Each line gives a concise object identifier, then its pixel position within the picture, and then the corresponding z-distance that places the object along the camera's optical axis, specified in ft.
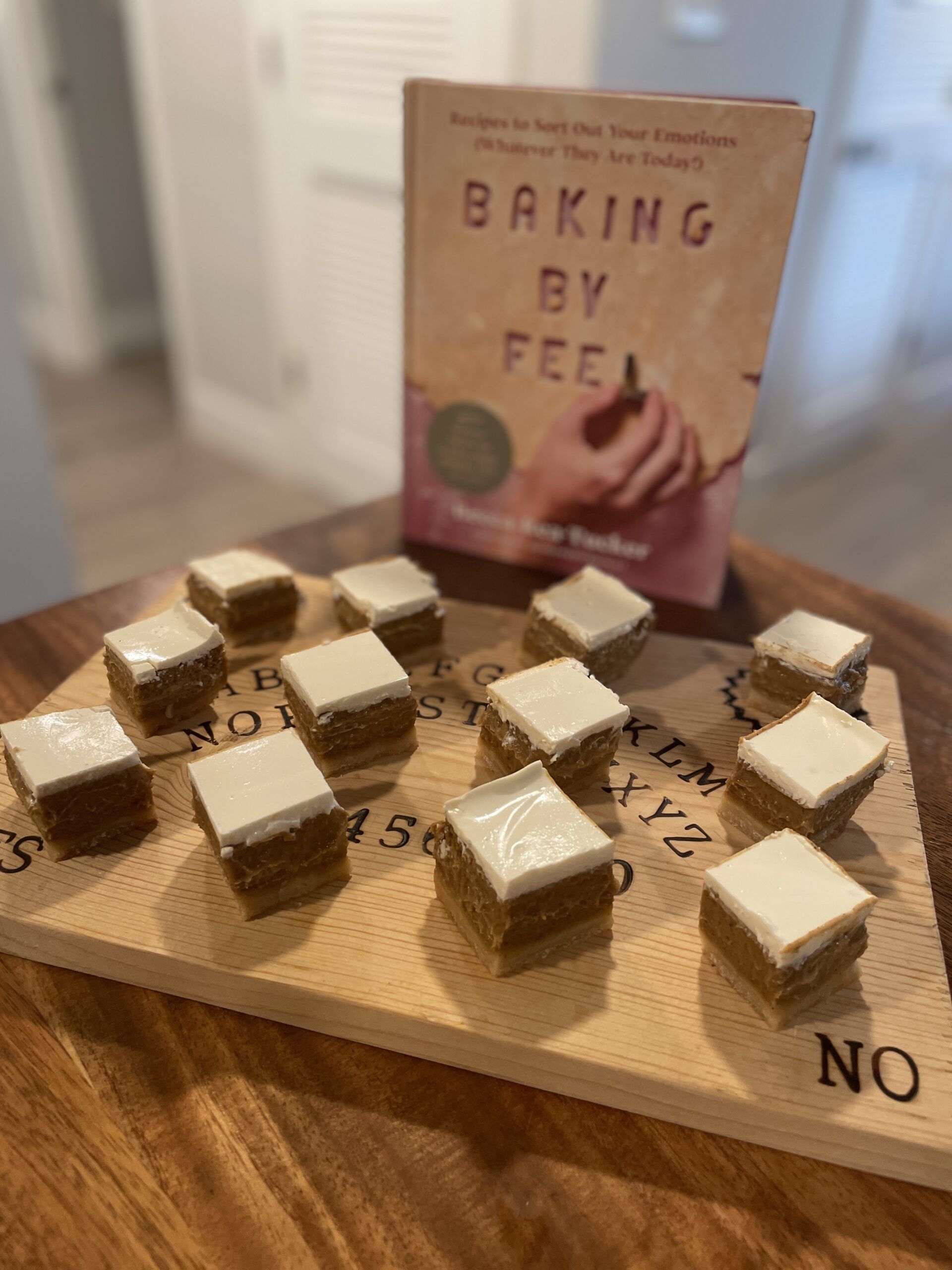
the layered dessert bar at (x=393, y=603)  1.31
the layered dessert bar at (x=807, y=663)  1.21
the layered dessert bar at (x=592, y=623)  1.27
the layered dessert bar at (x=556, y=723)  1.09
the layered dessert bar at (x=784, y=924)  0.87
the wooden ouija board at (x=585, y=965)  0.87
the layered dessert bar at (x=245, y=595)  1.35
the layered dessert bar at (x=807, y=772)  1.02
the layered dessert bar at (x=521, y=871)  0.91
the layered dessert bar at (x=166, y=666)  1.18
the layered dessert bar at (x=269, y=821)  0.95
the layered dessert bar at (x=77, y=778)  1.01
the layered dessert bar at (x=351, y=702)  1.13
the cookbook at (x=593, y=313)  1.25
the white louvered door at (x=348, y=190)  2.75
